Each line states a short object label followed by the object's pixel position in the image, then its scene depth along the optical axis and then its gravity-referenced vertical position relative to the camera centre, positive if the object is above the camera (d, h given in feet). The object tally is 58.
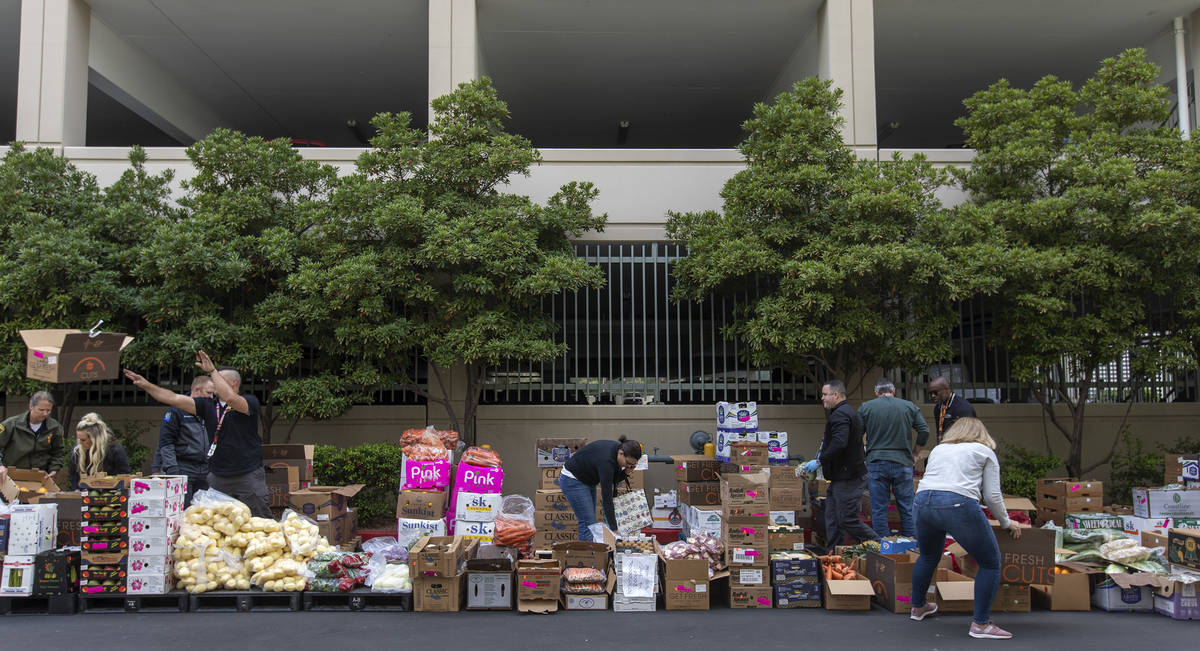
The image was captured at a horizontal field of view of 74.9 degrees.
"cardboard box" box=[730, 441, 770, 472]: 27.37 -2.62
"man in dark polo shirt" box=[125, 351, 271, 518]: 23.58 -1.96
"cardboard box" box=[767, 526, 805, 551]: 24.50 -5.01
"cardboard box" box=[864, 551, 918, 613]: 21.04 -5.47
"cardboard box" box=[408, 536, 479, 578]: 21.09 -4.84
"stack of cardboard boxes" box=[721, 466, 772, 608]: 21.84 -4.90
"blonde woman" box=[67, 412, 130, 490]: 25.27 -2.21
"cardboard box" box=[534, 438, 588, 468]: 30.96 -2.78
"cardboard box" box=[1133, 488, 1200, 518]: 29.12 -4.62
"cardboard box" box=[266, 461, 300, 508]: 27.02 -3.49
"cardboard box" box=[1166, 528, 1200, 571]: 21.38 -4.69
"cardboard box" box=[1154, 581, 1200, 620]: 20.51 -5.82
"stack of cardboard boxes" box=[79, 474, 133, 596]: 20.84 -4.27
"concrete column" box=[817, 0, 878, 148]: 39.17 +16.14
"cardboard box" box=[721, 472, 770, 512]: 22.33 -3.21
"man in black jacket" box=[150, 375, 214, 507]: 24.43 -2.01
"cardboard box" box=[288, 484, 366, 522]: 26.18 -4.09
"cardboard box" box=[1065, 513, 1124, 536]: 28.71 -5.22
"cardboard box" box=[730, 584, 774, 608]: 21.84 -6.07
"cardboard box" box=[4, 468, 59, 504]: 24.12 -3.20
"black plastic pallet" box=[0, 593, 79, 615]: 20.80 -5.92
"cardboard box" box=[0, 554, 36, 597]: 20.81 -5.17
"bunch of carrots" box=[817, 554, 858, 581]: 21.84 -5.35
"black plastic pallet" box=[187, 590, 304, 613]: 21.03 -5.92
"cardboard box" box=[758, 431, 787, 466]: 30.53 -2.65
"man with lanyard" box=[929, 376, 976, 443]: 28.48 -0.97
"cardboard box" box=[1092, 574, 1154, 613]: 21.27 -5.95
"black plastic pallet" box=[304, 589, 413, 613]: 21.17 -5.96
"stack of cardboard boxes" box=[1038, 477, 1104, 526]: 29.99 -4.61
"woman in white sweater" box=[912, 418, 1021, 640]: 18.24 -2.89
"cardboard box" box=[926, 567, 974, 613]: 20.62 -5.65
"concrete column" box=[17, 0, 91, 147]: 38.32 +15.07
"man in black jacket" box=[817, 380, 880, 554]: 26.00 -3.02
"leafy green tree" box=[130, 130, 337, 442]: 32.32 +5.32
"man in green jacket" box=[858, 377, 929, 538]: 26.40 -2.59
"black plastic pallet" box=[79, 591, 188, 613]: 20.90 -5.90
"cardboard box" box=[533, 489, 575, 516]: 27.68 -4.27
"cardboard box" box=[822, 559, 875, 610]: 21.12 -5.81
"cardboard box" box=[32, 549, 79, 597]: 20.85 -5.08
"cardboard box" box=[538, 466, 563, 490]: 29.71 -3.69
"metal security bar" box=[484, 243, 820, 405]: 38.29 +1.13
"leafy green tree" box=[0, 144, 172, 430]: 32.07 +5.70
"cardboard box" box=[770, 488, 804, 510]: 28.32 -4.29
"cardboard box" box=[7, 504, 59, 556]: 20.94 -3.98
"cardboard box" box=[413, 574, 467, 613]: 21.21 -5.76
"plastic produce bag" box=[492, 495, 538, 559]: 26.02 -5.08
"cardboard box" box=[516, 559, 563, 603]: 21.22 -5.47
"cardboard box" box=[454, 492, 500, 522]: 26.45 -4.26
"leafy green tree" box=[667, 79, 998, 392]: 31.73 +5.29
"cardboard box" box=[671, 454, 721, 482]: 29.91 -3.38
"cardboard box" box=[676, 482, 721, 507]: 29.60 -4.29
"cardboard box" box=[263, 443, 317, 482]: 28.66 -2.71
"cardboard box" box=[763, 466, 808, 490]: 28.33 -3.61
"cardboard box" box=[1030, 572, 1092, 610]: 21.29 -5.83
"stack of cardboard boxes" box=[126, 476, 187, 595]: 20.79 -4.08
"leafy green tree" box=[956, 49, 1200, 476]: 32.17 +6.47
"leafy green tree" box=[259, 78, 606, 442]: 32.14 +4.97
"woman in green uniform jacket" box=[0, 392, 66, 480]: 26.53 -1.93
